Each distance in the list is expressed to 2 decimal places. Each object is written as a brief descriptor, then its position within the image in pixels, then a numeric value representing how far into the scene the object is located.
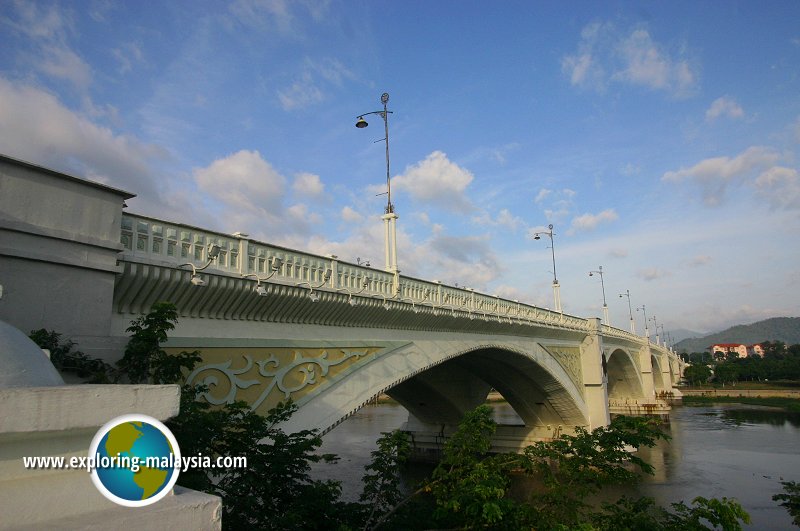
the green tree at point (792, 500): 11.57
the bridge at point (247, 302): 6.77
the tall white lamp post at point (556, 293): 32.19
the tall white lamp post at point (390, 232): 14.48
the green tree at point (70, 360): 6.20
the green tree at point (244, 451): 5.81
